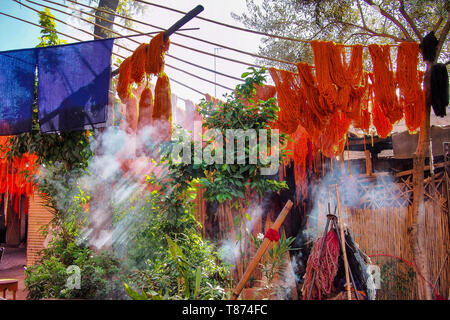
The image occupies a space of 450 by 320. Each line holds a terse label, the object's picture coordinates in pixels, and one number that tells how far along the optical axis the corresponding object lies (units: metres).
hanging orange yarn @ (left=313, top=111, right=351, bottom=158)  4.34
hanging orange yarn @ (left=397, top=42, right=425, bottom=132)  3.71
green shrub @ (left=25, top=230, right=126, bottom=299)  4.45
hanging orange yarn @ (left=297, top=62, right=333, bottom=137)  3.96
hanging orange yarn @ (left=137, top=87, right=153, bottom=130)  4.18
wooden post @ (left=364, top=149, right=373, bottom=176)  5.21
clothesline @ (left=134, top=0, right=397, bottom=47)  3.59
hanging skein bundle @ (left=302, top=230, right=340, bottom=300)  3.93
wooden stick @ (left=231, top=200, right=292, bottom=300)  3.18
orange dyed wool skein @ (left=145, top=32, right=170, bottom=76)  3.84
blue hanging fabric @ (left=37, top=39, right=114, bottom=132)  4.05
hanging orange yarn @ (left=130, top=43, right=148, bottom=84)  3.98
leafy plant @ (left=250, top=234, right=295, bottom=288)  3.97
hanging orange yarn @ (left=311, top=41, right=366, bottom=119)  3.73
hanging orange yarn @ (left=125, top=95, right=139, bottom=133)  4.59
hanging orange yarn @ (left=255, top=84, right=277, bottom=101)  4.59
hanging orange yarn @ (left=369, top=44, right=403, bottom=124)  3.77
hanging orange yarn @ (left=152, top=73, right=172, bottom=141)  3.96
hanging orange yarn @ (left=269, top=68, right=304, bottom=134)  4.12
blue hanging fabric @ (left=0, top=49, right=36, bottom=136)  4.21
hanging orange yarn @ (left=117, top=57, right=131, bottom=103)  4.21
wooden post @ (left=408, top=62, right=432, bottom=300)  3.95
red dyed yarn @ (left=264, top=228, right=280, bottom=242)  3.22
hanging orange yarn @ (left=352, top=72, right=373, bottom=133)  4.00
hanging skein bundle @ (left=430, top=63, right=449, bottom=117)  3.62
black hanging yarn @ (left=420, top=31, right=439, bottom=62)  3.71
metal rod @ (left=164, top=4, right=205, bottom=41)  3.48
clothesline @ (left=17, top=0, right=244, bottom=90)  4.27
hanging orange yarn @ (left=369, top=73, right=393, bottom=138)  4.20
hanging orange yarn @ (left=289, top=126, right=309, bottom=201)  5.19
